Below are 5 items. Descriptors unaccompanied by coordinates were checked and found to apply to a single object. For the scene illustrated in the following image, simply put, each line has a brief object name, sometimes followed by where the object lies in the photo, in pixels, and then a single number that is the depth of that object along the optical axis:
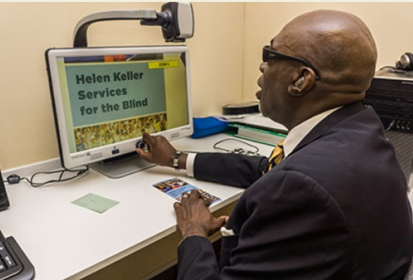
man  0.59
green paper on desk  1.01
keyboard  0.70
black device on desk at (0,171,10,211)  1.00
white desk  0.78
